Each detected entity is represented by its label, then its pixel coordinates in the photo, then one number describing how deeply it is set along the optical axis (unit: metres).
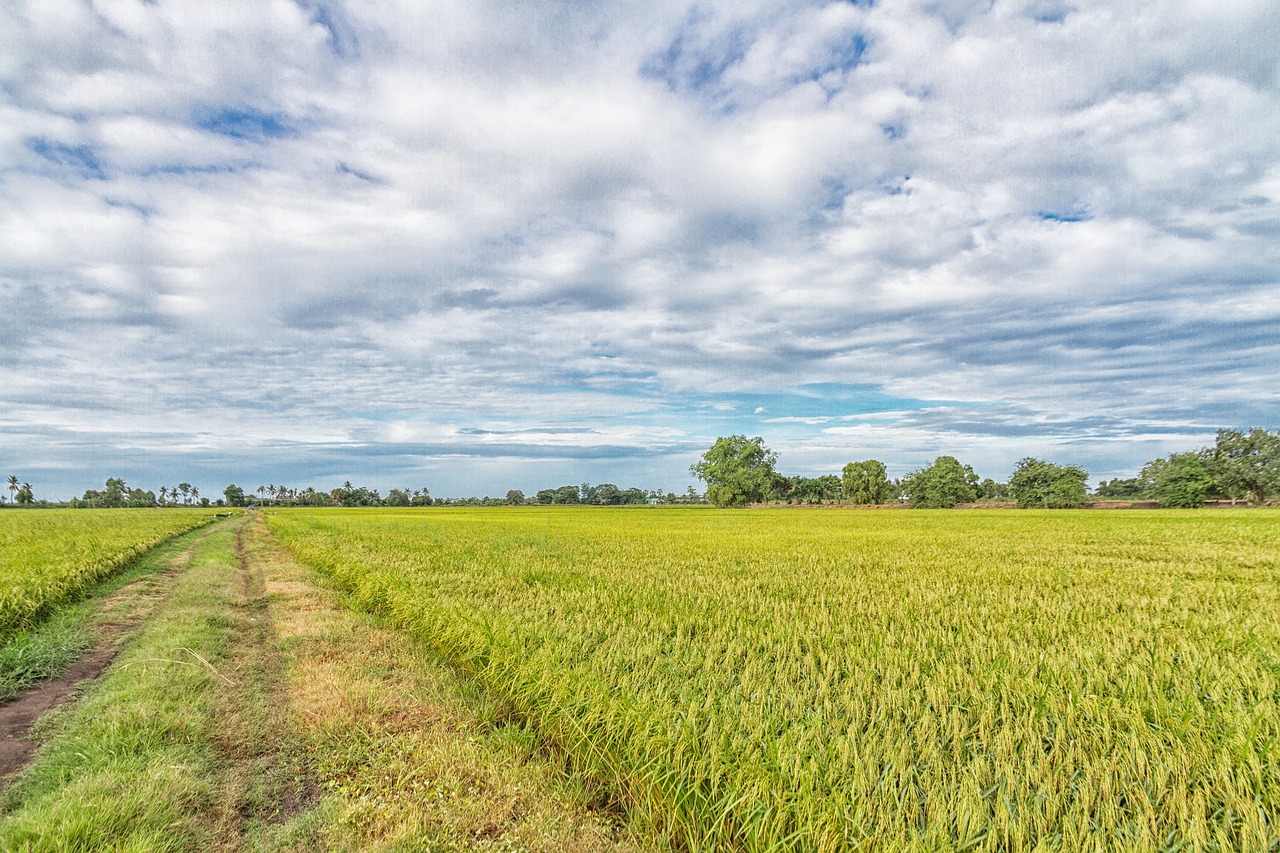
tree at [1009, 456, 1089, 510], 91.12
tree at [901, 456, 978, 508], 109.69
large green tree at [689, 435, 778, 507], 99.56
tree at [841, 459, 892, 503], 116.75
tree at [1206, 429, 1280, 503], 78.56
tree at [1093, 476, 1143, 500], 113.69
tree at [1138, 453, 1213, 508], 70.62
